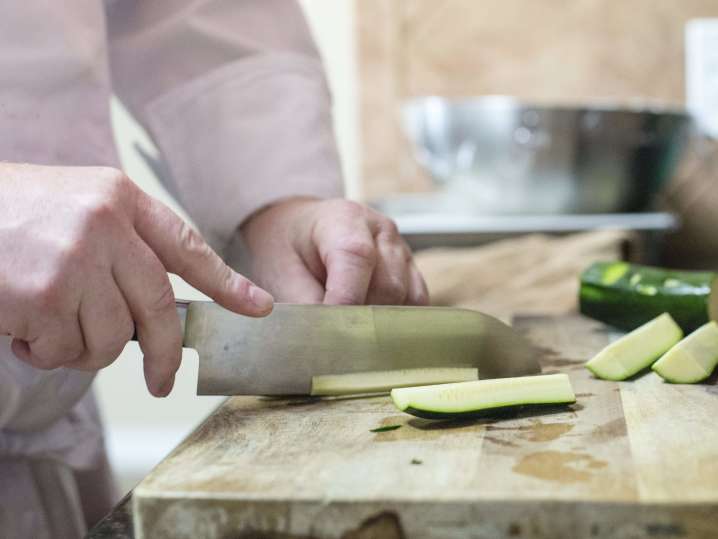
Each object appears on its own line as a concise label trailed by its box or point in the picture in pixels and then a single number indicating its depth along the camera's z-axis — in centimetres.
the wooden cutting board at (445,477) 70
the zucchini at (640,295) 128
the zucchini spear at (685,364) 108
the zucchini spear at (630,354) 110
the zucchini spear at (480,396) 93
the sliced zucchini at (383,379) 106
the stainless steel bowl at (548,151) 245
